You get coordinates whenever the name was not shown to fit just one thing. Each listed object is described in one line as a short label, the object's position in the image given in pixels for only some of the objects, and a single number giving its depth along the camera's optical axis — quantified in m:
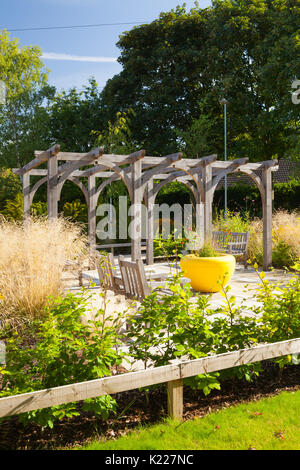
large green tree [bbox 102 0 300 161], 16.25
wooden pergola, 7.35
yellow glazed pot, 6.12
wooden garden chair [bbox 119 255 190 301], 4.43
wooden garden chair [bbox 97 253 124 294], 5.12
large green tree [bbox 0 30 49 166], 21.45
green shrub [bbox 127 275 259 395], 2.71
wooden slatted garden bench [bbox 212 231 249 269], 8.75
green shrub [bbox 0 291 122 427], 2.33
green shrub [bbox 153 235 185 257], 11.27
